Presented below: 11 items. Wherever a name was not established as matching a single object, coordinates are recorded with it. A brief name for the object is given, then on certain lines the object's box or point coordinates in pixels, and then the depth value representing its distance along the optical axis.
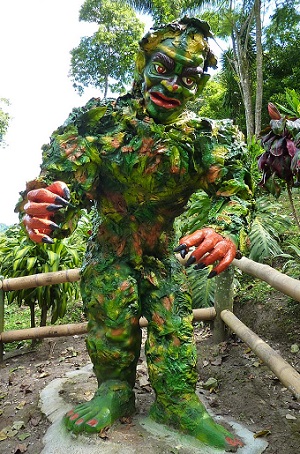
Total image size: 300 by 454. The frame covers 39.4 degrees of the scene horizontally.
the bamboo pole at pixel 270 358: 1.40
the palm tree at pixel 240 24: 8.22
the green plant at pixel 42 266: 2.77
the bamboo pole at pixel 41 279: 2.41
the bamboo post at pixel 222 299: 2.48
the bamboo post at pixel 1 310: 2.52
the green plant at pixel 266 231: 3.35
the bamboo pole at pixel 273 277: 1.40
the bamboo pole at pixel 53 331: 2.50
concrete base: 1.34
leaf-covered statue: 1.33
